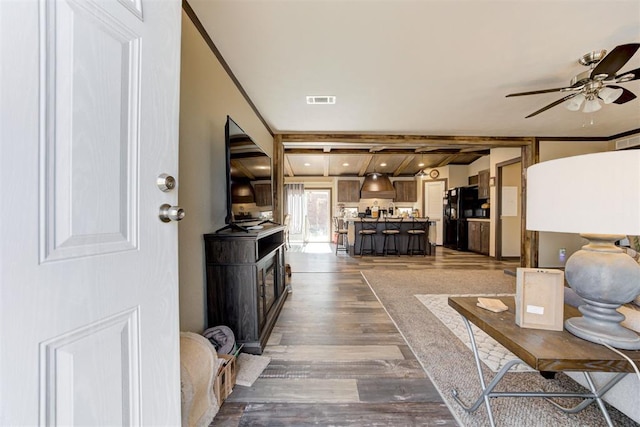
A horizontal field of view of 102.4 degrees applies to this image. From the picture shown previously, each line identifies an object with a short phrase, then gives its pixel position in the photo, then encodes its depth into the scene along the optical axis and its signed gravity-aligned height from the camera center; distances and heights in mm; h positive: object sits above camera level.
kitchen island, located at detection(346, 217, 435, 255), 6441 -545
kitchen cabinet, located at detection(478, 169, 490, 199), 6411 +764
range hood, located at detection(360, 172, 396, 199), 7371 +847
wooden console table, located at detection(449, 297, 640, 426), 843 -476
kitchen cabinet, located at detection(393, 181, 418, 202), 8766 +735
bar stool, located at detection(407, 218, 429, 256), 6410 -516
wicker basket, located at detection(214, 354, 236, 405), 1435 -968
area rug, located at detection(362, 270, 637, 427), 1354 -1066
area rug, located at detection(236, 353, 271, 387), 1645 -1061
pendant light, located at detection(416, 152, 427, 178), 7305 +1415
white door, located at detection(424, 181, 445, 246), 8039 +401
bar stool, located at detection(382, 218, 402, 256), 6453 -488
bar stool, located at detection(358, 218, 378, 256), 6443 -549
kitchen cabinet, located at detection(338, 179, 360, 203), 8641 +781
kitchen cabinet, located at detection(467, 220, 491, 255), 6293 -576
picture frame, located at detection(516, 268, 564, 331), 1035 -349
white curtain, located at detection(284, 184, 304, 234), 8758 +341
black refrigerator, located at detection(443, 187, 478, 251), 7098 +106
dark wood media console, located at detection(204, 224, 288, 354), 1881 -527
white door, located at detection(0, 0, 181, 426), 452 -7
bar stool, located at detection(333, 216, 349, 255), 6938 -537
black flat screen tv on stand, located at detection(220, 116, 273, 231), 1874 +290
